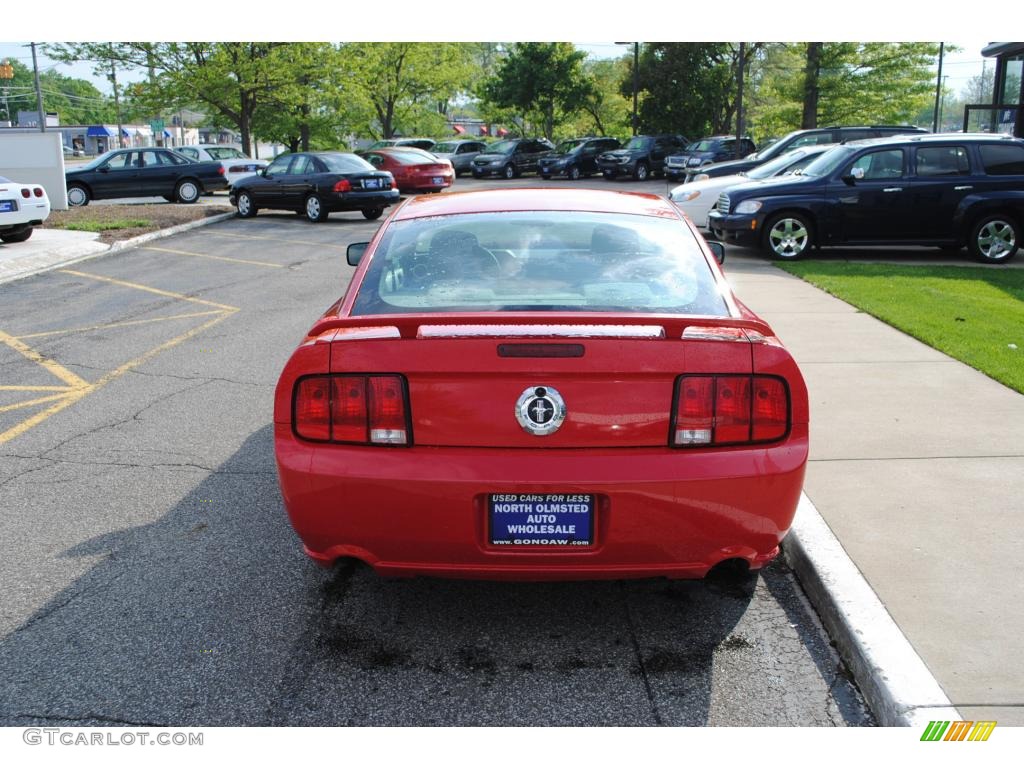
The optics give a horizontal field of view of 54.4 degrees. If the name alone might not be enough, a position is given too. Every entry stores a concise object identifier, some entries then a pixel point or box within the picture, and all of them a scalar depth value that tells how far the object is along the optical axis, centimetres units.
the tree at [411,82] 4809
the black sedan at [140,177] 2666
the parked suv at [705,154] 3328
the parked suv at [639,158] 3841
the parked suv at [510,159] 4178
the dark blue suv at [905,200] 1402
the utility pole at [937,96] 4243
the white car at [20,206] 1625
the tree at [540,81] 5128
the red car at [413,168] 2783
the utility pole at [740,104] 3290
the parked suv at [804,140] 2136
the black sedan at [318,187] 2173
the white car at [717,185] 1730
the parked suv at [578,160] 4069
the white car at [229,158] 3195
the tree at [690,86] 4969
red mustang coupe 339
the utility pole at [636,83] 4897
